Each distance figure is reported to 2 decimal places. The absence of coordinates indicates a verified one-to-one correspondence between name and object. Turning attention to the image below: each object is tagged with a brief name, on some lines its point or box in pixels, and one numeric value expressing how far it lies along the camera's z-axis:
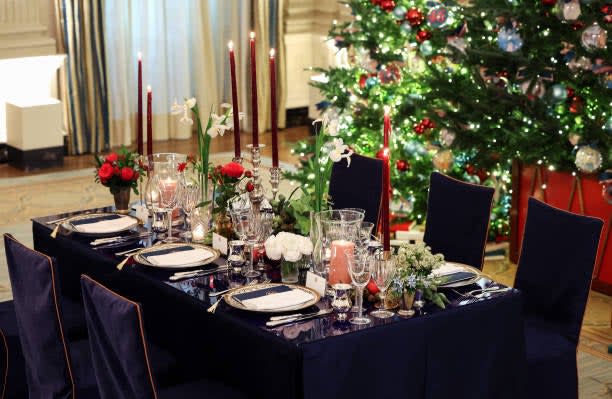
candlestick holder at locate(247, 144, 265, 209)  3.63
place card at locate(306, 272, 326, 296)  3.09
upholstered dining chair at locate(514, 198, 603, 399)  3.40
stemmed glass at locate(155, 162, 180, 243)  3.66
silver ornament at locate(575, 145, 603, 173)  4.58
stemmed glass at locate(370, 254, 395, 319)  2.85
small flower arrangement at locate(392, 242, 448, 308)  2.96
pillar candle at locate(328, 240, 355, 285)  3.06
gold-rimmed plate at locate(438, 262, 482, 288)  3.19
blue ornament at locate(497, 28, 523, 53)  4.68
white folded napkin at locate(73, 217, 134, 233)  3.86
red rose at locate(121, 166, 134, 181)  4.08
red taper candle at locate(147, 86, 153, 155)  3.88
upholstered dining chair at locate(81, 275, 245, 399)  2.60
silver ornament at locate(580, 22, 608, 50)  4.28
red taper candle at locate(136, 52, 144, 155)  3.93
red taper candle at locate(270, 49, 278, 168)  3.54
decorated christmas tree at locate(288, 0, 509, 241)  5.41
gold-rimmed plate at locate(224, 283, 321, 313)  2.96
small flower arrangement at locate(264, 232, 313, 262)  3.20
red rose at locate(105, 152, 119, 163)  4.12
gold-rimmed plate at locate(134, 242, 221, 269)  3.41
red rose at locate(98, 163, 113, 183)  4.07
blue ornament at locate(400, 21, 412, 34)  5.45
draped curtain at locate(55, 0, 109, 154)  8.11
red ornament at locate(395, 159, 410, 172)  5.65
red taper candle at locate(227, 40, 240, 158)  3.67
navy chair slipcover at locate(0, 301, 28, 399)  3.42
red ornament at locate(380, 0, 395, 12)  5.52
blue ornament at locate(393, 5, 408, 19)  5.45
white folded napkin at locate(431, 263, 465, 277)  3.31
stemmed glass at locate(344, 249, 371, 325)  2.83
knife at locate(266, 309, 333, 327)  2.89
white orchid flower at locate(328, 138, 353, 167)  3.25
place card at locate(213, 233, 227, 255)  3.54
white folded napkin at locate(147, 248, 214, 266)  3.43
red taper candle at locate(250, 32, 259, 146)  3.57
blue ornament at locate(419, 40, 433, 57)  5.37
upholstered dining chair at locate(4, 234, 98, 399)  2.99
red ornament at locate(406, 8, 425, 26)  5.42
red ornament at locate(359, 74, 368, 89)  5.79
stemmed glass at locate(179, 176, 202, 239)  3.67
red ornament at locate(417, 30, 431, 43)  5.42
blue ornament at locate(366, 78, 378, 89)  5.77
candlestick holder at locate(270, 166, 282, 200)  3.62
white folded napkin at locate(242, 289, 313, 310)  2.99
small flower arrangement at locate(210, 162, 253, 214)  3.57
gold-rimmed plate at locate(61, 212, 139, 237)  3.84
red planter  4.96
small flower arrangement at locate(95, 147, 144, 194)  4.08
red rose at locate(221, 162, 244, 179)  3.57
